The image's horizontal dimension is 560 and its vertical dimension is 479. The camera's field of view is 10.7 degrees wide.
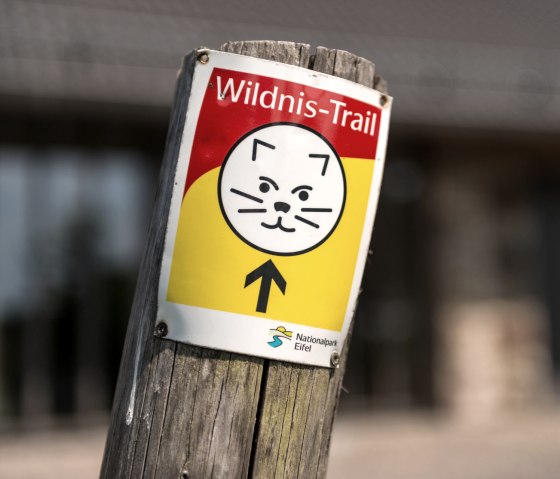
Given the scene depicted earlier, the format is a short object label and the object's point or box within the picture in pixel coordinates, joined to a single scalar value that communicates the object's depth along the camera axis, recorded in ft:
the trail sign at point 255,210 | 4.61
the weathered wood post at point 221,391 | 4.62
